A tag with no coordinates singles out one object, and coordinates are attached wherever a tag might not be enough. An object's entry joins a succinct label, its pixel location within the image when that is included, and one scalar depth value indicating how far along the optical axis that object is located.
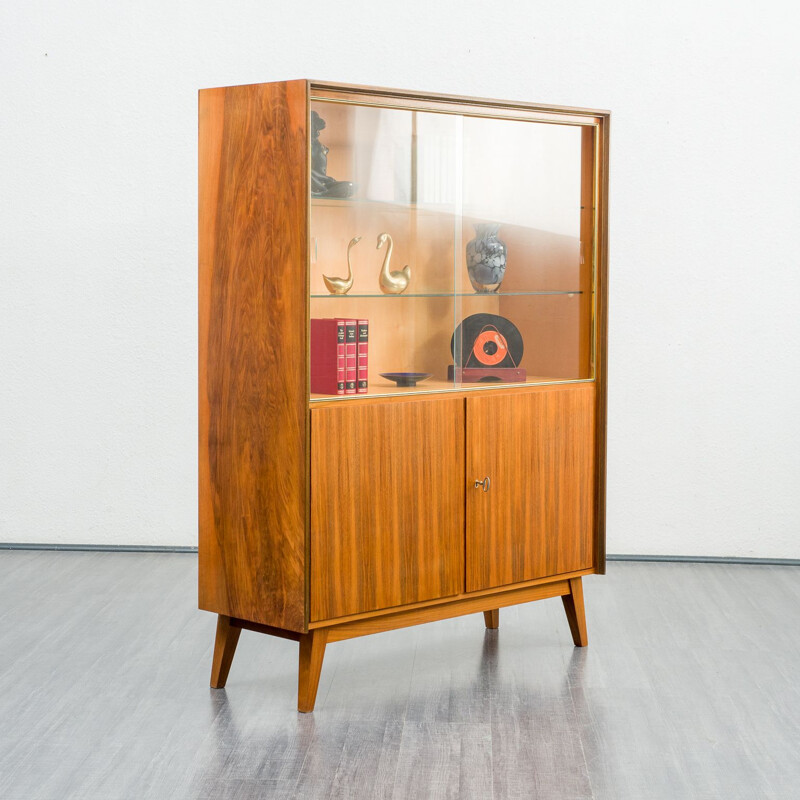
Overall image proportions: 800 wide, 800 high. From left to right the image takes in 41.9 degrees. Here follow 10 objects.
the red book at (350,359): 2.88
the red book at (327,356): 2.79
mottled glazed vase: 3.14
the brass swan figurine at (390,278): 2.99
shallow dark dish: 3.01
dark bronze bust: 2.73
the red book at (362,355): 2.91
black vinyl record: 3.14
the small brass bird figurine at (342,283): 2.88
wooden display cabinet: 2.73
